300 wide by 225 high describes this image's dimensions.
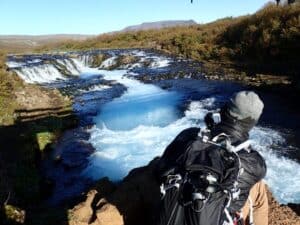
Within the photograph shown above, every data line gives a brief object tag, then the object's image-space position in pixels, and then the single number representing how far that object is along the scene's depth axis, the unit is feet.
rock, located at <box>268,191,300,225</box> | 8.87
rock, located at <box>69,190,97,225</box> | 9.07
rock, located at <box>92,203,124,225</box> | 8.46
